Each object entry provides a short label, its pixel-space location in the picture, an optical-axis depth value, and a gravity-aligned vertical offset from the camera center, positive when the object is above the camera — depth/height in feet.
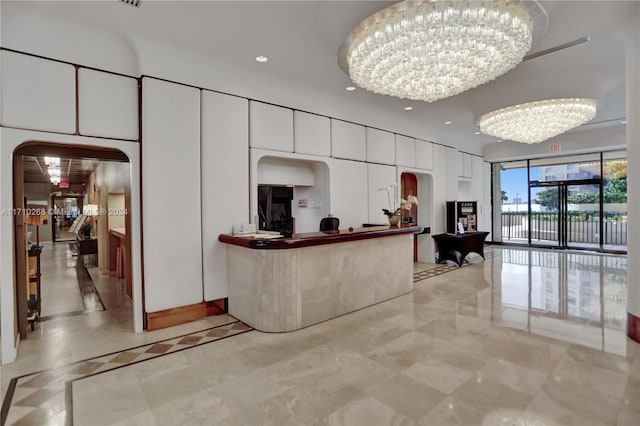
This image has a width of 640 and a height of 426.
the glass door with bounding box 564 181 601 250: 33.12 -0.82
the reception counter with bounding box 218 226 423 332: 12.53 -2.88
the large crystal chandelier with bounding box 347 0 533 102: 8.96 +5.26
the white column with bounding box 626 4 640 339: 11.61 +1.59
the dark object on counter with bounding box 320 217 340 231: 19.06 -0.78
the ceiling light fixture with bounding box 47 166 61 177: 28.91 +4.13
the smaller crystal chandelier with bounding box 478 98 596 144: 18.11 +5.50
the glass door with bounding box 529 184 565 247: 35.17 -0.82
